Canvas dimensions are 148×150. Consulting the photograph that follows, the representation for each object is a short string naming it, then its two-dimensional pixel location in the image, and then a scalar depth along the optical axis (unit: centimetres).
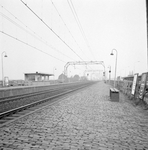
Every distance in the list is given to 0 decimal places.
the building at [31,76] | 4533
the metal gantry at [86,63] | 4241
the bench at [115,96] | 1120
